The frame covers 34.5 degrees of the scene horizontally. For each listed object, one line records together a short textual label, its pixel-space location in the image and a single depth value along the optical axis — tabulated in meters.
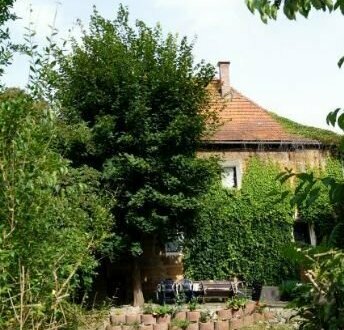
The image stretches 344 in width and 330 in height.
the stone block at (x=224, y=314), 12.13
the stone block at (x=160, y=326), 11.14
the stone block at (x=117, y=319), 11.55
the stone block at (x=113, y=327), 10.95
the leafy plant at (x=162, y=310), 11.87
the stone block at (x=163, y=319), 11.69
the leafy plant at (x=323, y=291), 2.13
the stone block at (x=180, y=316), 11.80
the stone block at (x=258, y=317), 12.55
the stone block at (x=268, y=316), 12.70
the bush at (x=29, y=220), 3.96
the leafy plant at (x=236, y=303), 12.56
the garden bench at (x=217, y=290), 17.66
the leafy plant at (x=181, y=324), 11.25
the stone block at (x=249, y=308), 12.57
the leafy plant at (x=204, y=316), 11.69
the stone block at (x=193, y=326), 11.29
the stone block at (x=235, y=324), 11.73
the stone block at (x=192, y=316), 11.78
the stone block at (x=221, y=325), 11.52
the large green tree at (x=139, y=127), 15.91
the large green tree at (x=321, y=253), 2.09
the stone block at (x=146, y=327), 11.03
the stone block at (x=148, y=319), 11.62
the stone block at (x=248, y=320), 12.10
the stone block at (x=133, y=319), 11.59
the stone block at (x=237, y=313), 12.27
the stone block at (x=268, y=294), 17.62
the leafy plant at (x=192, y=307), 12.32
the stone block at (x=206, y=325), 11.36
